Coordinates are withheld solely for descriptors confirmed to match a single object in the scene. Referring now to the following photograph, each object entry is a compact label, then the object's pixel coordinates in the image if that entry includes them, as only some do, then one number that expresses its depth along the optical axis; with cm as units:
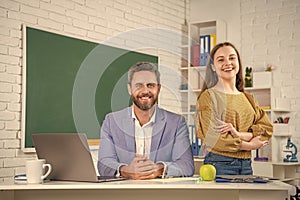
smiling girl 278
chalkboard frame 397
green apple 227
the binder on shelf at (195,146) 531
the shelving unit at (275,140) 495
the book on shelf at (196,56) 584
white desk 206
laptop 225
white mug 225
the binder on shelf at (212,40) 570
